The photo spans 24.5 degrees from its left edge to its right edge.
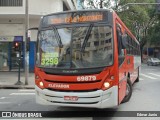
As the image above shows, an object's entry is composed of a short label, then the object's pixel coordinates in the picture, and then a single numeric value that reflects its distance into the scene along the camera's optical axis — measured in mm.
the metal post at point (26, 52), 20220
